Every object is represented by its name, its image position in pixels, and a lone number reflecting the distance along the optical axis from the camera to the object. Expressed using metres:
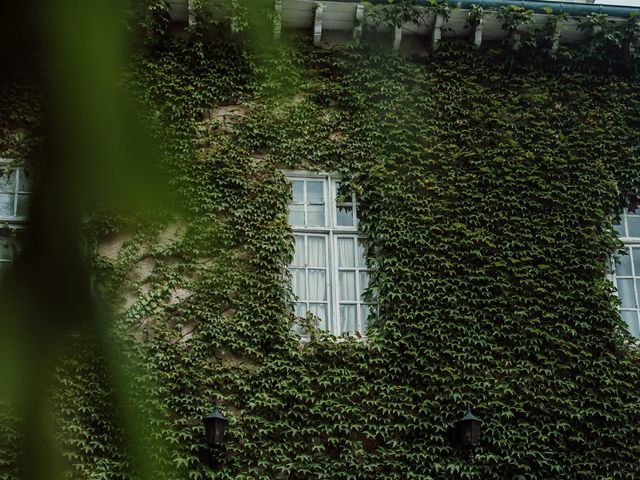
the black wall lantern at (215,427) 7.50
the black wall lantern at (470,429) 7.88
